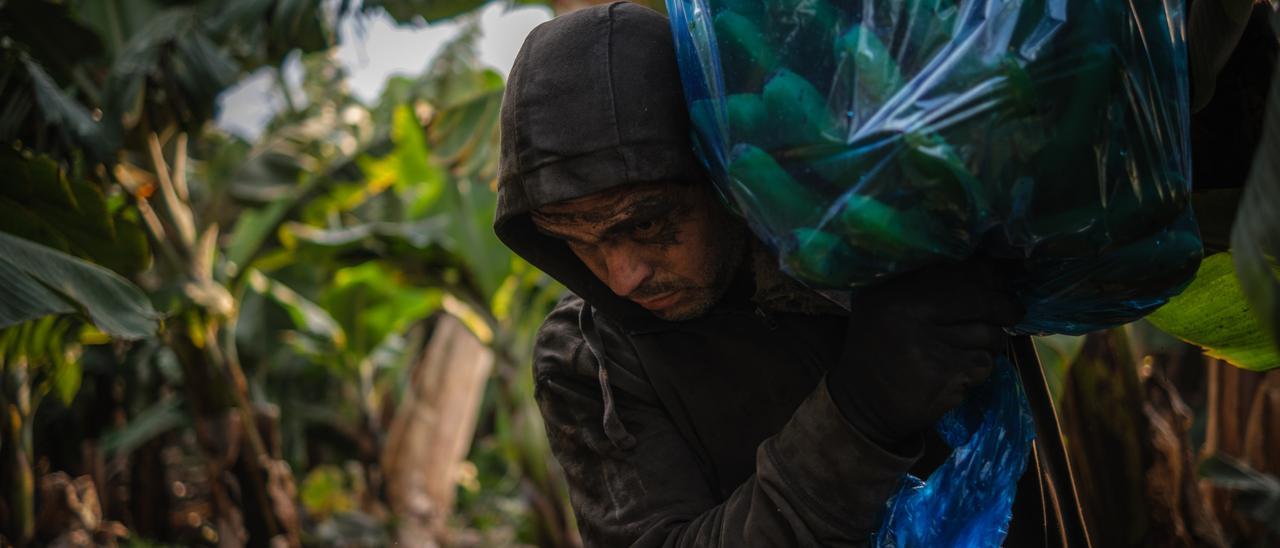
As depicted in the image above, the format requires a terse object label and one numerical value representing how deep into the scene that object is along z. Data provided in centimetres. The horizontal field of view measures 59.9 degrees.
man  97
